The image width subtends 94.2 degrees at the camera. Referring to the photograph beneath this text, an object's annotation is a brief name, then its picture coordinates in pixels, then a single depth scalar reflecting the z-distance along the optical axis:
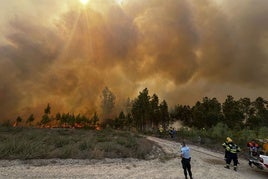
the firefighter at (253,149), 11.10
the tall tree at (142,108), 45.59
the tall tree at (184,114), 51.67
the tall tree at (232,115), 37.29
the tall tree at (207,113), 37.70
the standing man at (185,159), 7.71
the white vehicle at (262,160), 8.41
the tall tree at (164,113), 48.65
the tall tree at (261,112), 39.53
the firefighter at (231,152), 9.61
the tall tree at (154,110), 46.21
